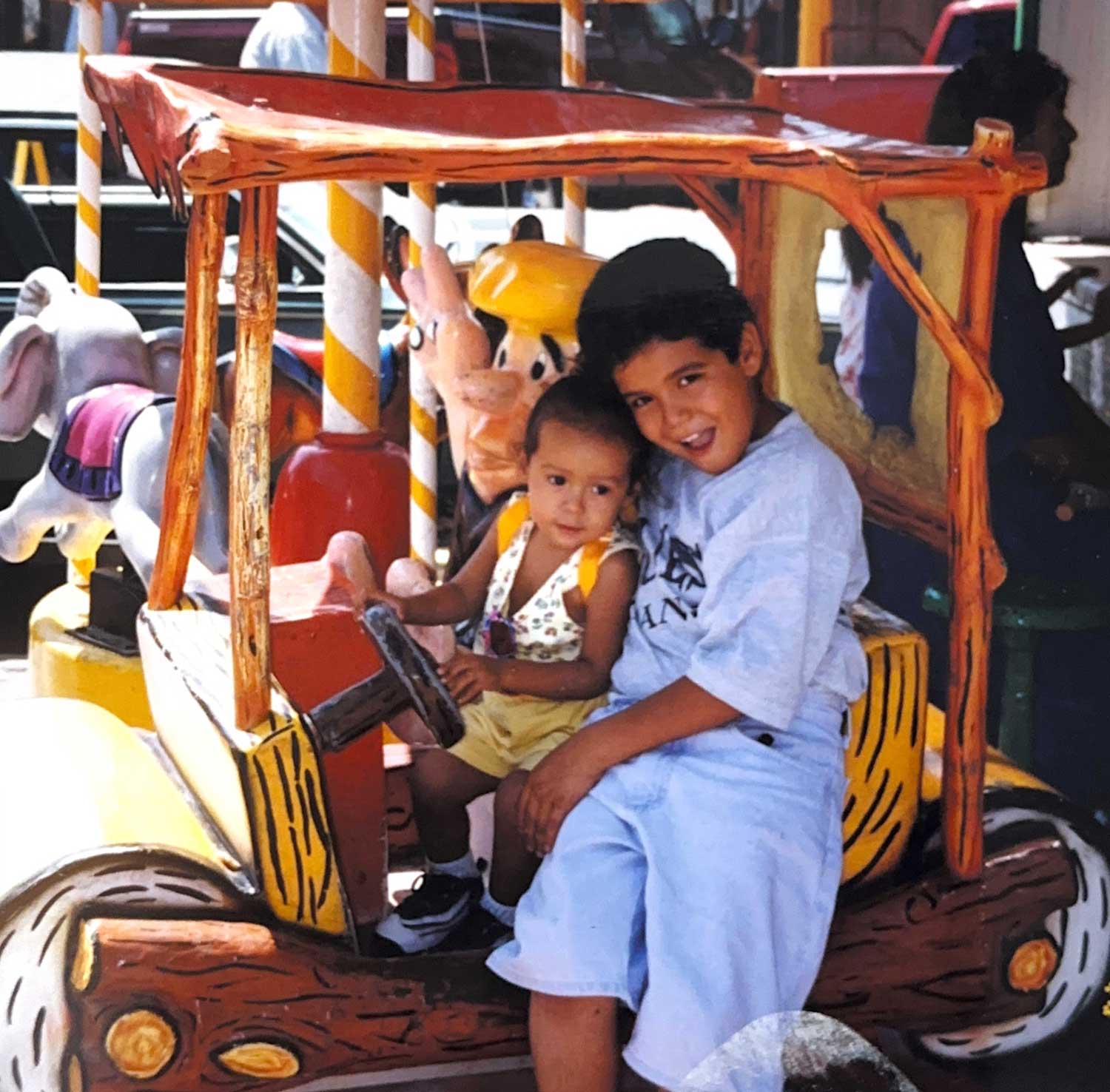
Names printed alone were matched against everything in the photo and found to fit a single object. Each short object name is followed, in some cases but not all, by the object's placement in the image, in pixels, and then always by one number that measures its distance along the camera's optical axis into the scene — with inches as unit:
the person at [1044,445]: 81.0
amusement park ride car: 70.1
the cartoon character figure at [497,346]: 86.6
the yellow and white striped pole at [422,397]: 90.8
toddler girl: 80.5
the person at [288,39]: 90.3
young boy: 74.6
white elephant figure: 98.3
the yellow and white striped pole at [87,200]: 95.8
